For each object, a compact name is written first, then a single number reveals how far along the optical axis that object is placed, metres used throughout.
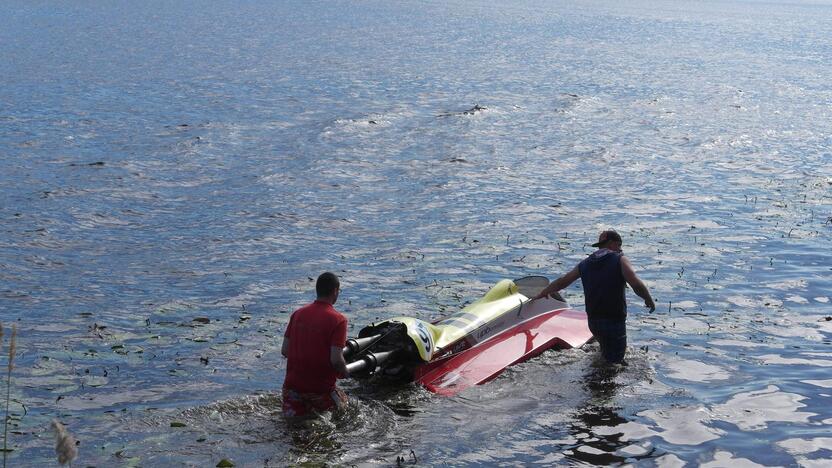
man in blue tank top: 13.45
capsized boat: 13.07
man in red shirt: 11.16
